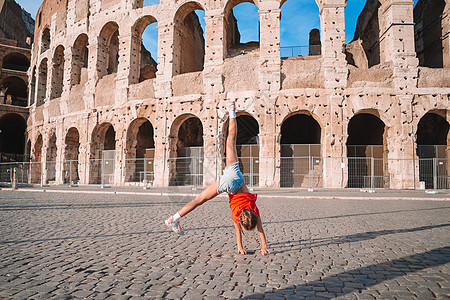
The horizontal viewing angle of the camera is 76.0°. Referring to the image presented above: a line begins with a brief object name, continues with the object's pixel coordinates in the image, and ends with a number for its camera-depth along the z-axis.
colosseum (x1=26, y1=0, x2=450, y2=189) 13.94
